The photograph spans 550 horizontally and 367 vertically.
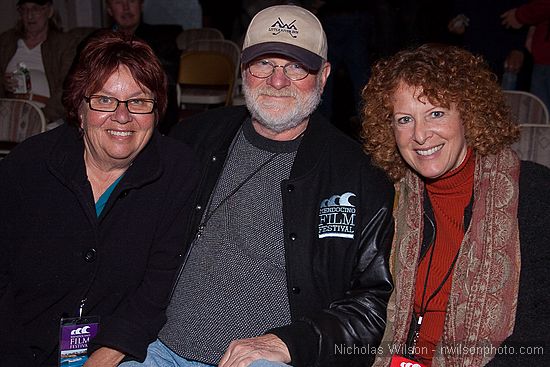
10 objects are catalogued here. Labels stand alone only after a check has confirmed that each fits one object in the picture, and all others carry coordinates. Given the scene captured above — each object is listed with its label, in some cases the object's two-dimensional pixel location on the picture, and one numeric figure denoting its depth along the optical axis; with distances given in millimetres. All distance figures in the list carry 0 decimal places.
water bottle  4617
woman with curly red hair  1956
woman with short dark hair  2102
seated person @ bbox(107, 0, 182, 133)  4836
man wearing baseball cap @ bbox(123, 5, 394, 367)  2092
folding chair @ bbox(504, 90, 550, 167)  2906
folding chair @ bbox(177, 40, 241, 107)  5977
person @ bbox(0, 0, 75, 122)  5191
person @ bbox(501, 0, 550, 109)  5023
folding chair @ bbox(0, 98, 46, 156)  3553
